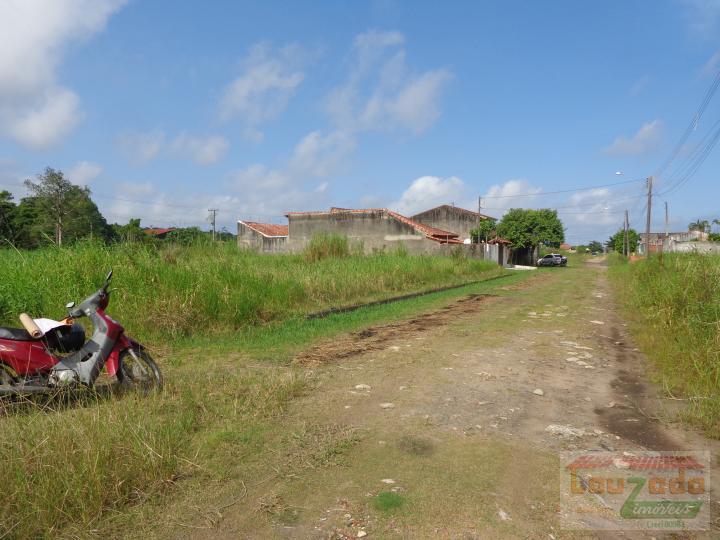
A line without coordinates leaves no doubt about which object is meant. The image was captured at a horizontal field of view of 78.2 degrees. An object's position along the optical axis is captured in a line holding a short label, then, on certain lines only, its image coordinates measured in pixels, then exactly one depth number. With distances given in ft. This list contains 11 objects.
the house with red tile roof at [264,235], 113.80
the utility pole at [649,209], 96.86
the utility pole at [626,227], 160.86
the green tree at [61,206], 127.85
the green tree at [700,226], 174.79
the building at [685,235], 170.22
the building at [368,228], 93.45
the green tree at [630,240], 202.49
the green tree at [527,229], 125.90
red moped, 12.36
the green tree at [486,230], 126.21
